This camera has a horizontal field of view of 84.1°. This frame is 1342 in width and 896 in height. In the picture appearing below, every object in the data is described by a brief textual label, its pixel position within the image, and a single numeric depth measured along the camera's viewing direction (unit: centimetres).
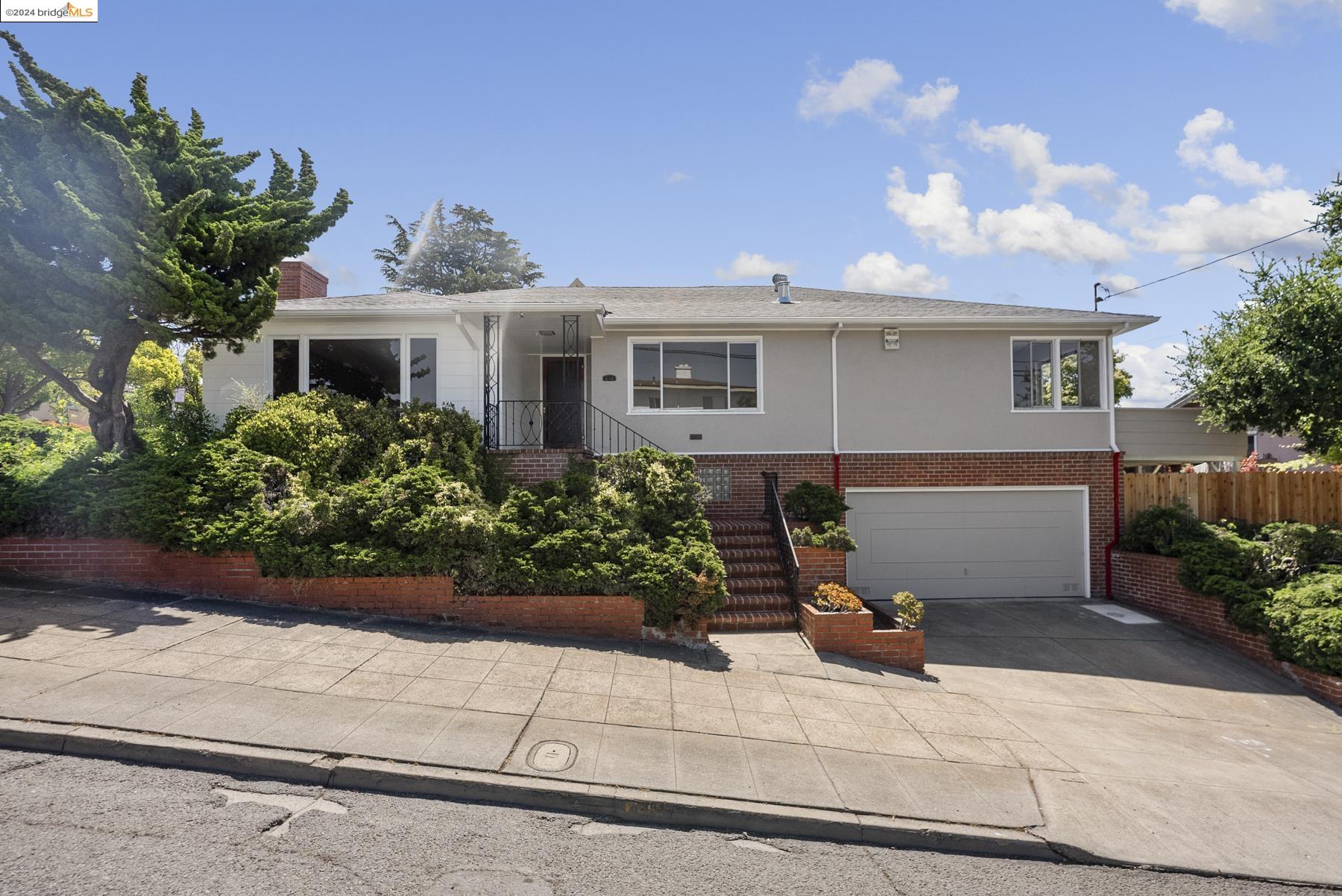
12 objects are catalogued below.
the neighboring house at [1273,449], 3059
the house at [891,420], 1269
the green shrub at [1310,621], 848
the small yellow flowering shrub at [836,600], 883
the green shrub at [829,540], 999
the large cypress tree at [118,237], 811
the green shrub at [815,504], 1109
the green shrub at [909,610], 870
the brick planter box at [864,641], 861
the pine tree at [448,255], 3519
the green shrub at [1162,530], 1165
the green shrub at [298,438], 932
